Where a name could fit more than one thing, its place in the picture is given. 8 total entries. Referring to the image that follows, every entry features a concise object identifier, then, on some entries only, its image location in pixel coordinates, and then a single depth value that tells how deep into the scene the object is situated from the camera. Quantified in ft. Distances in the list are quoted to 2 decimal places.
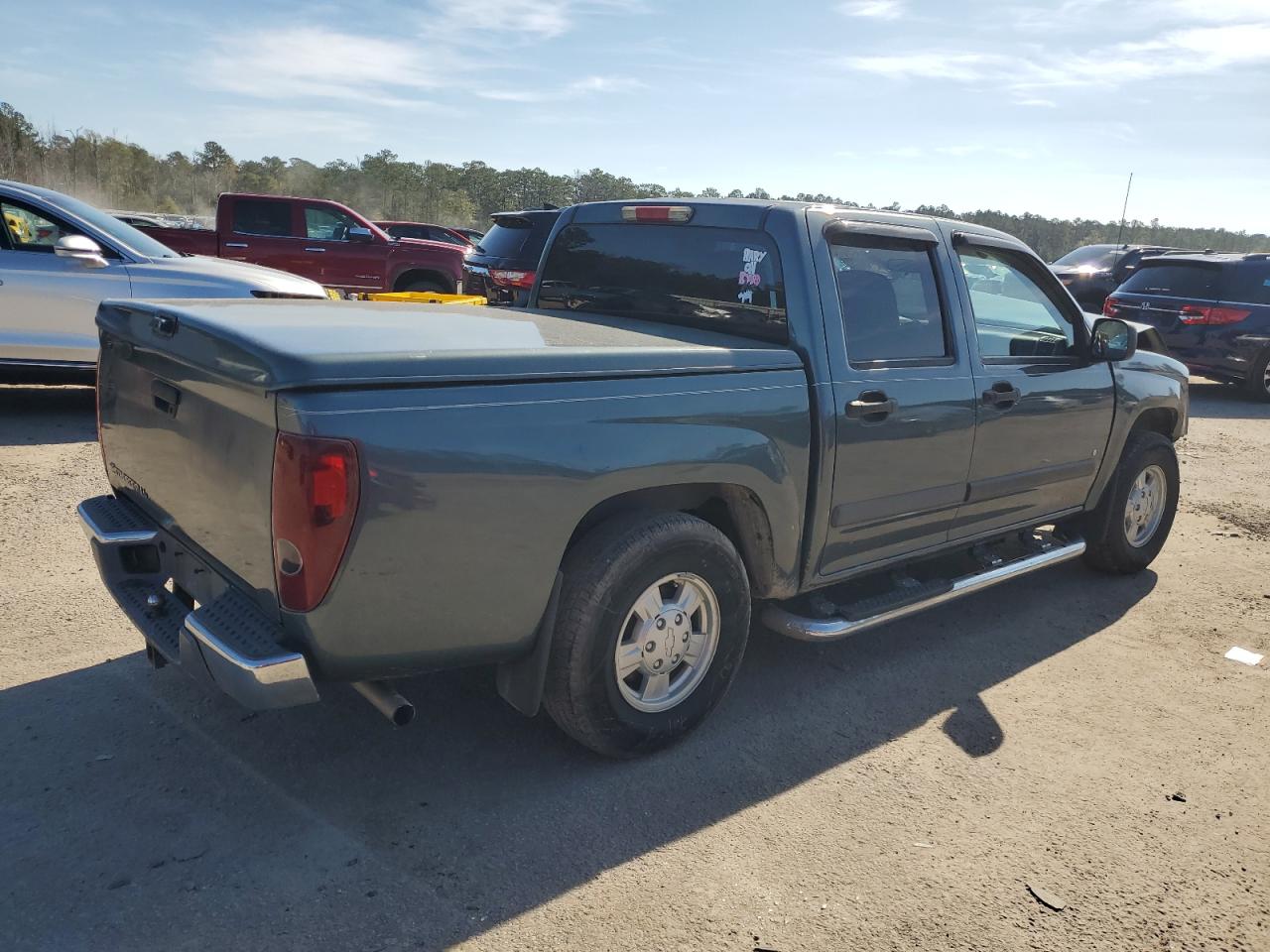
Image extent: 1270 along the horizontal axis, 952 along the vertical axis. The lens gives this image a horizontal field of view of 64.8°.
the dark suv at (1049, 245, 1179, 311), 54.13
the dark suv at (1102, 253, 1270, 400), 40.09
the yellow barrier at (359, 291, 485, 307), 20.54
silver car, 25.22
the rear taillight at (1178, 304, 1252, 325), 40.04
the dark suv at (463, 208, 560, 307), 37.81
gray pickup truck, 8.59
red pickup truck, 45.34
